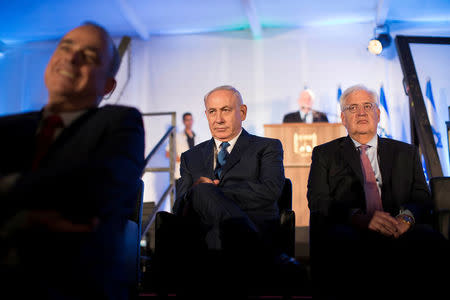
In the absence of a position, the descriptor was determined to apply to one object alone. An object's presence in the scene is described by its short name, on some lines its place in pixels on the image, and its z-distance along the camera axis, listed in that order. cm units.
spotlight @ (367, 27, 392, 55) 721
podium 373
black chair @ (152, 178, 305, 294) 154
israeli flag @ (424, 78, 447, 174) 597
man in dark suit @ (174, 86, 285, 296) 154
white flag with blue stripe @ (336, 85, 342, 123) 640
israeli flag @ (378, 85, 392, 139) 555
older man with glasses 152
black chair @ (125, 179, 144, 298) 136
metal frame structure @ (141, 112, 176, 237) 390
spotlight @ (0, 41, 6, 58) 869
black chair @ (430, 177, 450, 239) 182
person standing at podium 544
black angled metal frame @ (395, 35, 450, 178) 461
